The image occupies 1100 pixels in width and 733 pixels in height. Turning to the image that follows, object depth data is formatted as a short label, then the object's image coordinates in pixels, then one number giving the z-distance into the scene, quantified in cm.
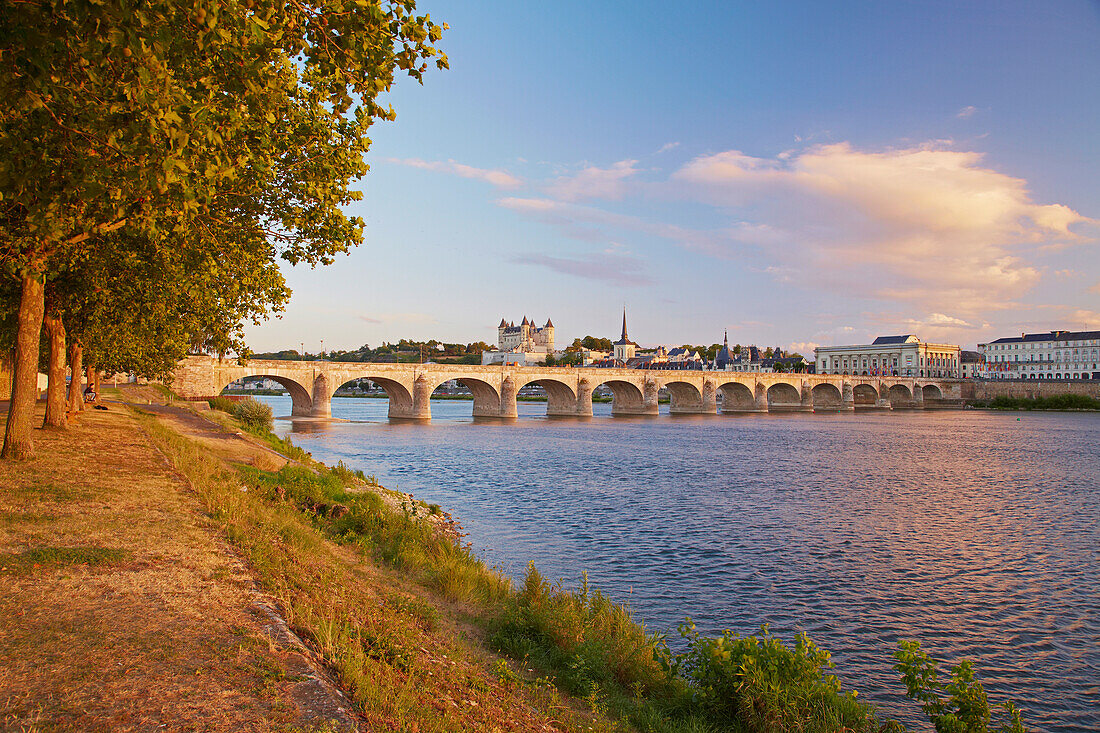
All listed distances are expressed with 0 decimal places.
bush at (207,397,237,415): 4367
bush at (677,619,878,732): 700
